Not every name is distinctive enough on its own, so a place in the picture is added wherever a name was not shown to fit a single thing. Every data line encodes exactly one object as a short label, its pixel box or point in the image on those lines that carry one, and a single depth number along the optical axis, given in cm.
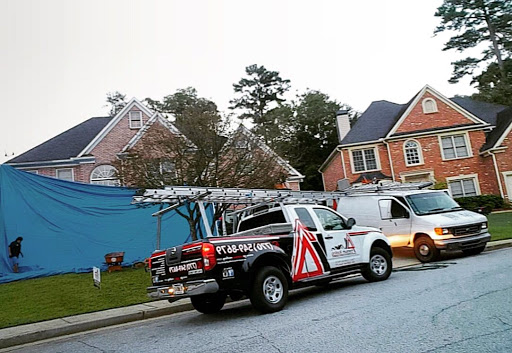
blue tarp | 1442
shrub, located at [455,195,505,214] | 2711
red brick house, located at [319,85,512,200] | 2861
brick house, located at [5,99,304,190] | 2425
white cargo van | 1226
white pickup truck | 713
